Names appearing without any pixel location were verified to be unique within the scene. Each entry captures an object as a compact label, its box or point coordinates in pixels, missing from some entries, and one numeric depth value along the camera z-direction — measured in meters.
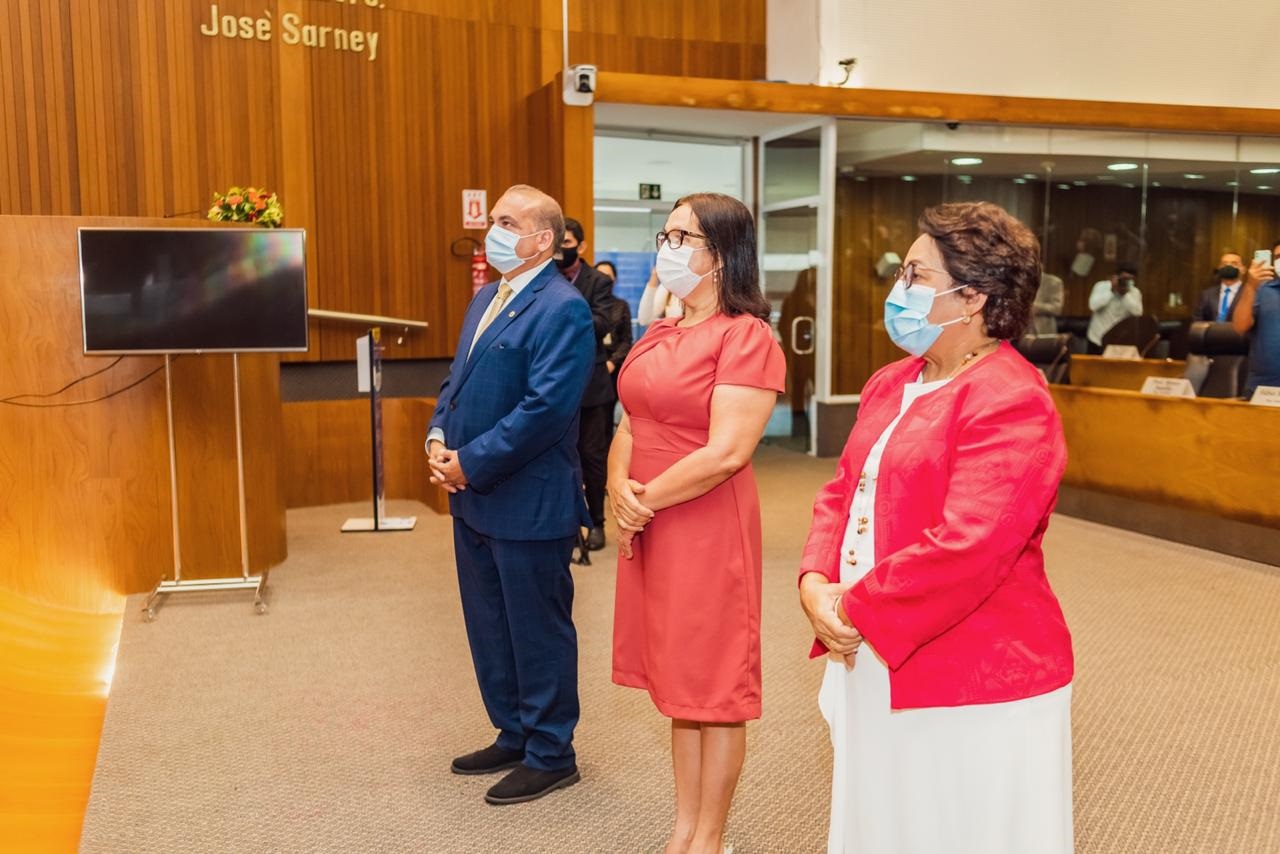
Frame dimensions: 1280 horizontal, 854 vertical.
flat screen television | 4.71
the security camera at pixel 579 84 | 7.75
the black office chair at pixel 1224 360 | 6.80
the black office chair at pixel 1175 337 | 9.48
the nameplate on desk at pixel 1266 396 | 5.81
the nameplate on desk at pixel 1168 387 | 6.42
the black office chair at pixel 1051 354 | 8.00
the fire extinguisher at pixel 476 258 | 8.18
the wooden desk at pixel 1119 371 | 7.54
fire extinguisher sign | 8.22
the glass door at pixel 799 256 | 9.27
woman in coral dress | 2.40
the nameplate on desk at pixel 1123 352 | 7.88
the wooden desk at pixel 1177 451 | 5.80
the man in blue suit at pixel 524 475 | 2.98
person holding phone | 5.89
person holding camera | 9.78
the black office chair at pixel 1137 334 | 9.41
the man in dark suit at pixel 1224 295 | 7.40
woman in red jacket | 1.65
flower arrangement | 5.61
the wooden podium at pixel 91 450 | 4.95
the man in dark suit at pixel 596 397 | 5.64
